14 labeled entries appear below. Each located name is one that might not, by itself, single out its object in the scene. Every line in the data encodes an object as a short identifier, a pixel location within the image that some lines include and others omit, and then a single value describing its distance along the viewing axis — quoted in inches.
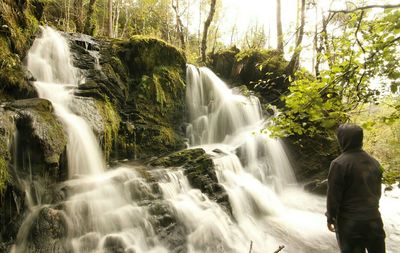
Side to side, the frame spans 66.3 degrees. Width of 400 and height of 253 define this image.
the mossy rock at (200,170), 257.6
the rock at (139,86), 335.3
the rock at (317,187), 341.4
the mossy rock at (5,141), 164.4
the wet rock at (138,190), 218.2
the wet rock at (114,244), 179.3
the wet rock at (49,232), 169.0
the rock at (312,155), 376.2
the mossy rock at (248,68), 512.5
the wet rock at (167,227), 198.7
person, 114.1
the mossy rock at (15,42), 245.4
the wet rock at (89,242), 176.6
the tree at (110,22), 568.7
